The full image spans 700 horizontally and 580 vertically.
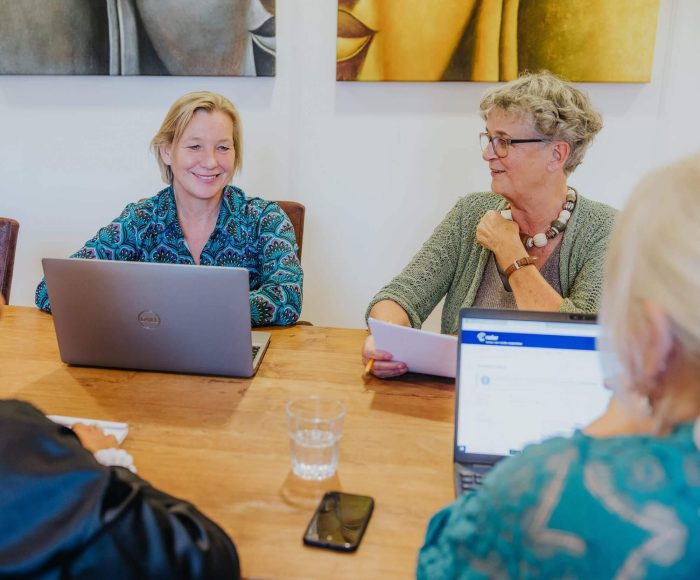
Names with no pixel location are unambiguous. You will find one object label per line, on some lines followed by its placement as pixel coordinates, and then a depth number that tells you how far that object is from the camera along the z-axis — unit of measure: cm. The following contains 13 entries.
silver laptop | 119
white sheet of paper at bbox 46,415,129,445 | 104
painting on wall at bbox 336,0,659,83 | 219
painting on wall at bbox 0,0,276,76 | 237
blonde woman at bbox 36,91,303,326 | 184
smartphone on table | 80
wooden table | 81
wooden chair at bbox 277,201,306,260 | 203
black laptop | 98
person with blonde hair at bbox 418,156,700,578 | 51
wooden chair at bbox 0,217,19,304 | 187
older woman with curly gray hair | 161
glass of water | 95
